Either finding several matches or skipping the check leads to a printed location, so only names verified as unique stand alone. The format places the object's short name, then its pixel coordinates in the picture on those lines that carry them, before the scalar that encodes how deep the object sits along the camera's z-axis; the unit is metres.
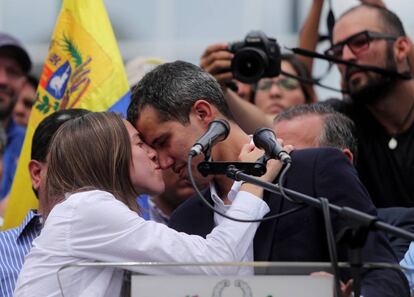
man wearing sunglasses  10.28
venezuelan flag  10.05
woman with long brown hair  6.63
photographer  10.04
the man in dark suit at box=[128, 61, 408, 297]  6.93
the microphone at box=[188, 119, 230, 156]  6.35
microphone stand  5.14
